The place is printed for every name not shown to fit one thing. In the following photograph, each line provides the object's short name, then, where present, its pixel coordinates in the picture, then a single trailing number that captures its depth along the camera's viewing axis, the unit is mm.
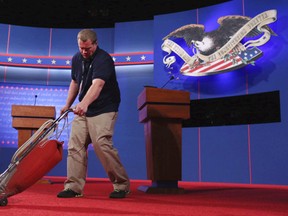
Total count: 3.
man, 2299
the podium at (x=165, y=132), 2848
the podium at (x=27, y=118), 3807
